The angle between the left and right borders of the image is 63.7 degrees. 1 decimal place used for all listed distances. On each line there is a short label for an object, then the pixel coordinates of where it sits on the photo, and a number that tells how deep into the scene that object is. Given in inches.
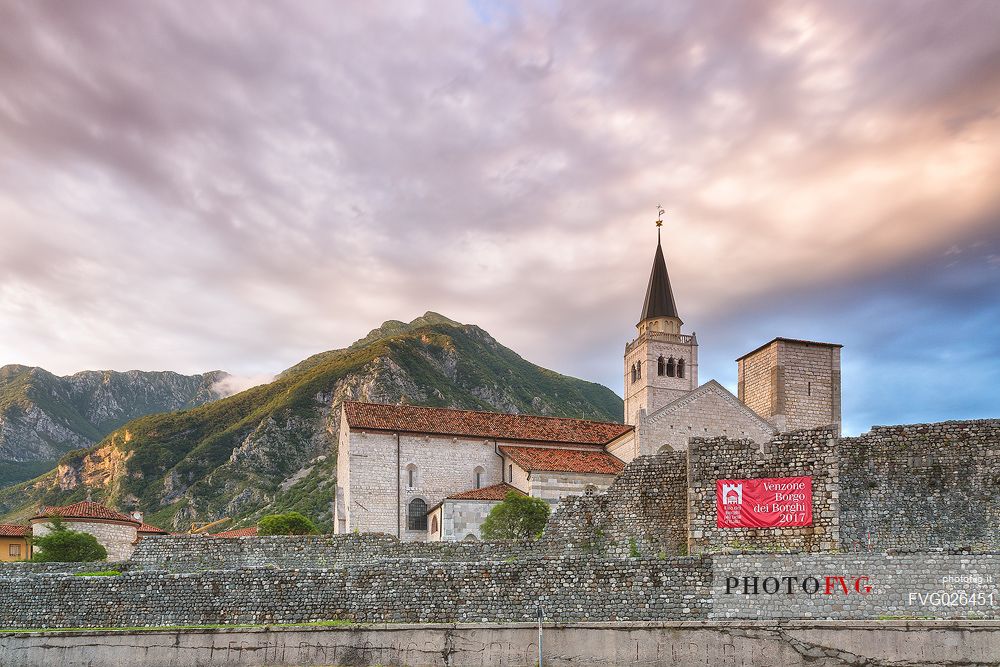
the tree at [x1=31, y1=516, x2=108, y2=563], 1501.0
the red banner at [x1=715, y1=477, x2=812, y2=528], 786.8
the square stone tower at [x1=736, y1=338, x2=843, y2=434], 1824.6
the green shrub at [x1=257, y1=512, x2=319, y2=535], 1562.5
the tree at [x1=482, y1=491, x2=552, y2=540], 1373.0
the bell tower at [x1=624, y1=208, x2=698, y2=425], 2375.7
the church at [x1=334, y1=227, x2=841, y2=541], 1724.9
